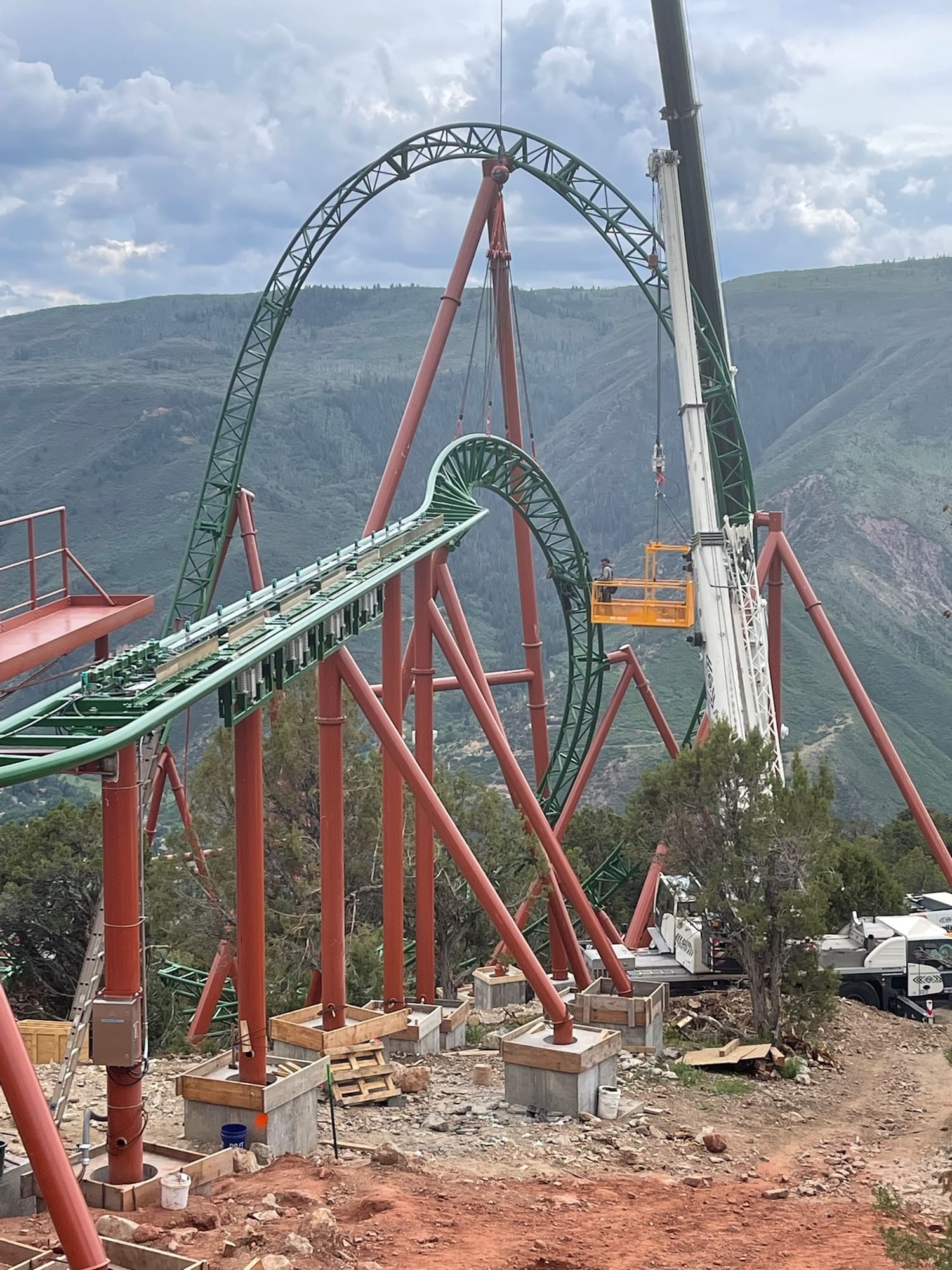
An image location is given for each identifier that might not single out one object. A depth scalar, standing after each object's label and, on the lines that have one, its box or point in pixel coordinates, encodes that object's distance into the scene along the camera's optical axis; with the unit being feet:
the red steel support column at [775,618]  103.14
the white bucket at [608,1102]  62.99
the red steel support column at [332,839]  62.95
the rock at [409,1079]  64.85
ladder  45.29
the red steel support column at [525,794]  75.25
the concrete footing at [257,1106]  51.75
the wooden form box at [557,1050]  62.90
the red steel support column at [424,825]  77.05
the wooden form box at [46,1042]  70.49
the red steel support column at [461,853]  62.85
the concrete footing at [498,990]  97.19
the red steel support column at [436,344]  94.48
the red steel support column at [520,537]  107.65
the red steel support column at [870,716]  97.30
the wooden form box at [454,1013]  74.79
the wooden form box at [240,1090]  51.67
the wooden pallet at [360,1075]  62.59
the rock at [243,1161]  49.19
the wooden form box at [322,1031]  63.93
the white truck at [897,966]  91.45
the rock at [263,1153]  51.06
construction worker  101.90
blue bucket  50.96
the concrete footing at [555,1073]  62.85
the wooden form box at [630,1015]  75.92
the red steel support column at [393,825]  71.31
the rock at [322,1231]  41.11
